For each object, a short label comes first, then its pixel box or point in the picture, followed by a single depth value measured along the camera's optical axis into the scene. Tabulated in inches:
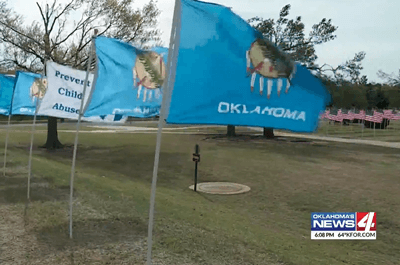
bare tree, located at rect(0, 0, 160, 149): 895.7
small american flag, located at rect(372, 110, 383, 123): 1402.8
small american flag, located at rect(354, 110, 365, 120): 1421.5
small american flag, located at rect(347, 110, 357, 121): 1428.4
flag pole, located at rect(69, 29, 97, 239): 247.6
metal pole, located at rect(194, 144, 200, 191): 448.4
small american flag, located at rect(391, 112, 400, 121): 1479.0
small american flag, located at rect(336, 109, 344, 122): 1450.5
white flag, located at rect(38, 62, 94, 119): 308.8
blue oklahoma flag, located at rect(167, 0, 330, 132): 165.3
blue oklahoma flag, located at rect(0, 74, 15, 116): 570.3
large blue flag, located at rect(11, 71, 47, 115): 462.0
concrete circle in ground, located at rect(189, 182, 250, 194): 443.9
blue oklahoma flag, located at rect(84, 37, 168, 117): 233.9
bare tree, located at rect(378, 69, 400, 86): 2966.5
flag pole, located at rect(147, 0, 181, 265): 157.1
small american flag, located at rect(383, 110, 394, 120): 1489.9
